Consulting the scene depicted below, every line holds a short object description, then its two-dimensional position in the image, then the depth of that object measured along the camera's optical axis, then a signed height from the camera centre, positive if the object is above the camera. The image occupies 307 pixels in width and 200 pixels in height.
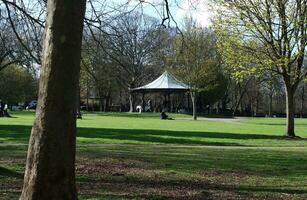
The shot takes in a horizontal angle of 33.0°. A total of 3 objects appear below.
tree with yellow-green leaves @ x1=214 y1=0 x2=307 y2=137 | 29.14 +4.48
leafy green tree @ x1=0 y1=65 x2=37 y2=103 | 80.94 +4.54
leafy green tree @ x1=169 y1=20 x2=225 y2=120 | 61.00 +6.35
